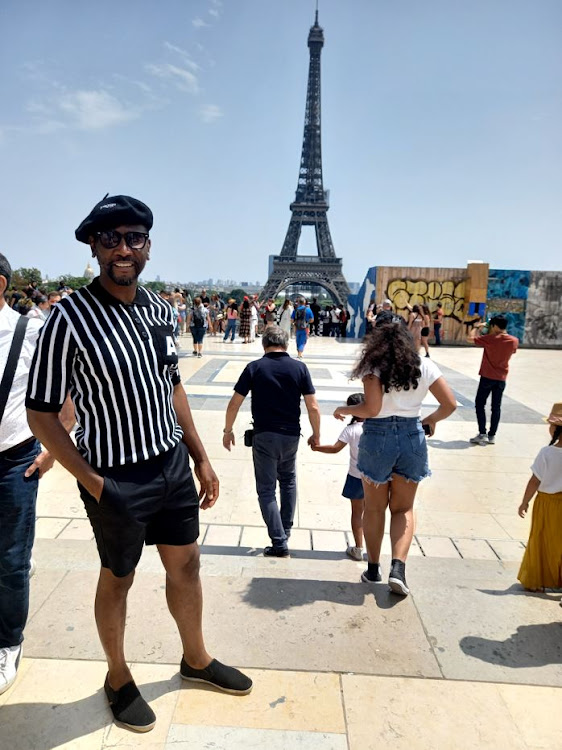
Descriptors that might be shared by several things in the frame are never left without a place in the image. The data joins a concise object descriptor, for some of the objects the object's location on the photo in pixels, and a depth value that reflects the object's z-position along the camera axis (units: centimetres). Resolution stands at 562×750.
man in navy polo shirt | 358
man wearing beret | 181
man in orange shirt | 640
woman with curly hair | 293
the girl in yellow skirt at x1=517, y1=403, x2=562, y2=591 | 300
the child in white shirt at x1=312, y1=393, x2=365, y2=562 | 363
